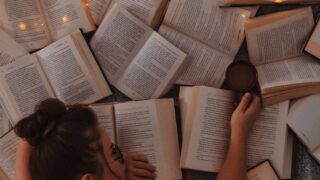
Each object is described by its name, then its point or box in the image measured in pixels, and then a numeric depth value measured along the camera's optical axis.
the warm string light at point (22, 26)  1.12
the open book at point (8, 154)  1.06
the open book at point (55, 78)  1.08
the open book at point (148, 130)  1.03
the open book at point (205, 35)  1.06
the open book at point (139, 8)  1.08
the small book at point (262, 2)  1.03
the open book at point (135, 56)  1.06
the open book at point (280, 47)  1.02
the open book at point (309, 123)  1.00
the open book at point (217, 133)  1.02
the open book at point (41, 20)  1.11
